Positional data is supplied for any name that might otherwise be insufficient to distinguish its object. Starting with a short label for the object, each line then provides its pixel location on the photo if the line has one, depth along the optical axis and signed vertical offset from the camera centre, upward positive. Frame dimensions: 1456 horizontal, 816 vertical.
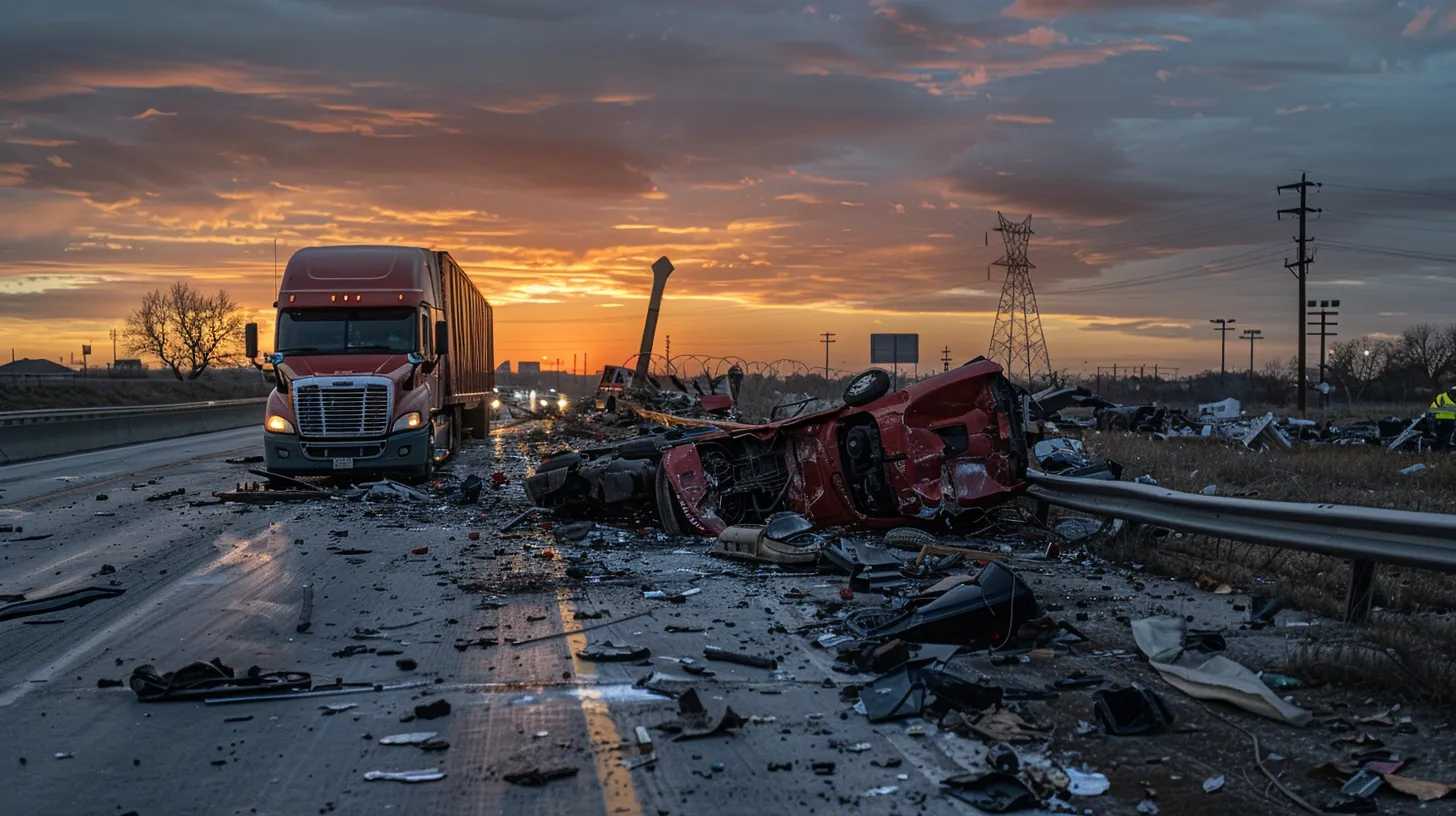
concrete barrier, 24.05 -1.73
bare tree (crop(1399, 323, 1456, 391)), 75.31 +0.63
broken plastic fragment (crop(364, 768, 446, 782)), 4.25 -1.64
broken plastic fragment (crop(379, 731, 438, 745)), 4.70 -1.65
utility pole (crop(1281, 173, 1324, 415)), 57.50 +6.73
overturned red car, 10.06 -1.01
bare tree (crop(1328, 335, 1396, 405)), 77.06 -0.21
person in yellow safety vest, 24.56 -1.25
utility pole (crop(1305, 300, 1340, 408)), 82.25 +3.80
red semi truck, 15.98 +0.00
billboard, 67.06 +0.96
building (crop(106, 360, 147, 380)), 101.15 -0.51
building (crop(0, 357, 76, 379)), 121.06 -0.21
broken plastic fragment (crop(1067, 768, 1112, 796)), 4.14 -1.64
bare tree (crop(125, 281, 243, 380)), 92.12 +2.70
